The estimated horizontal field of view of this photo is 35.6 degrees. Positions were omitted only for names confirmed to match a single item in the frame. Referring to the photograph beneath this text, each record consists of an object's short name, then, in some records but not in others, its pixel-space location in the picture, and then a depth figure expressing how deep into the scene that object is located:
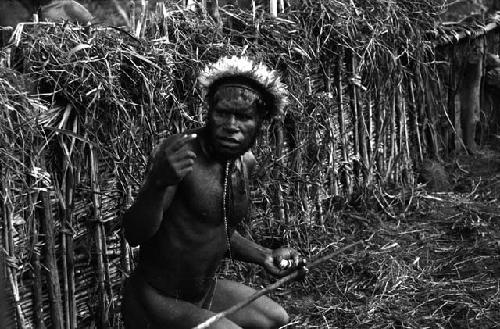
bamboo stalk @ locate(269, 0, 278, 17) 5.16
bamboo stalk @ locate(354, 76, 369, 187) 5.98
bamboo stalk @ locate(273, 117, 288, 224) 5.02
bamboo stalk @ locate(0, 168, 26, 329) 3.26
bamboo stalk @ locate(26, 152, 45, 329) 3.43
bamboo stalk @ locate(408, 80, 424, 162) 6.60
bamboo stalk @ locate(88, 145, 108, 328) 3.76
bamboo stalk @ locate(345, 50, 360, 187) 5.84
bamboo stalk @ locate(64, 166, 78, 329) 3.66
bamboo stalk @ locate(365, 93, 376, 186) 6.06
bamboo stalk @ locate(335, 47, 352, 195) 5.70
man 2.82
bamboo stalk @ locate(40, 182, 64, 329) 3.50
